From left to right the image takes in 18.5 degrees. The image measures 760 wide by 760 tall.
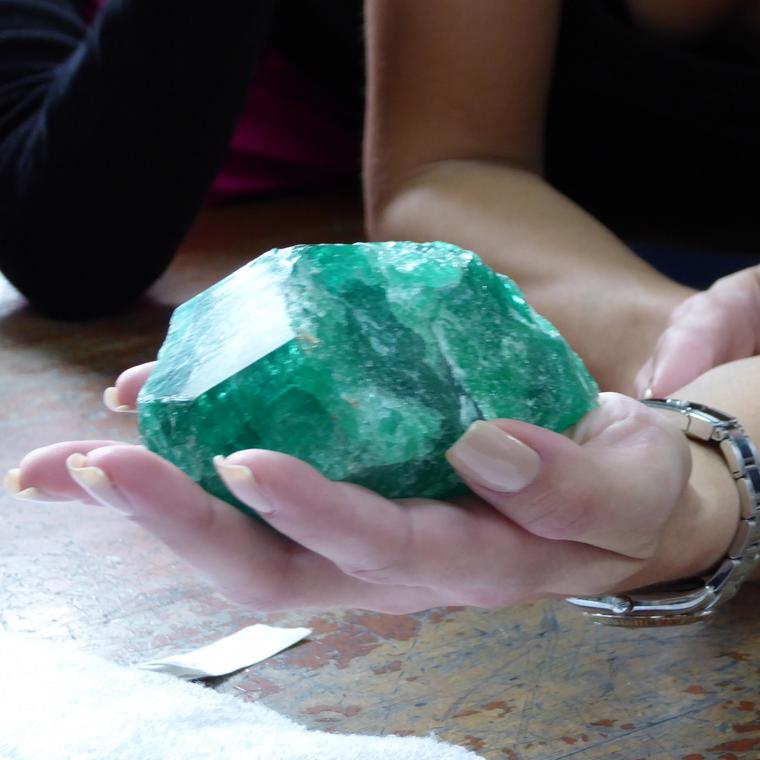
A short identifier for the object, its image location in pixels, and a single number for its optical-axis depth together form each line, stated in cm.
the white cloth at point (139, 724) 52
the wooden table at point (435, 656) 54
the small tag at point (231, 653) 56
